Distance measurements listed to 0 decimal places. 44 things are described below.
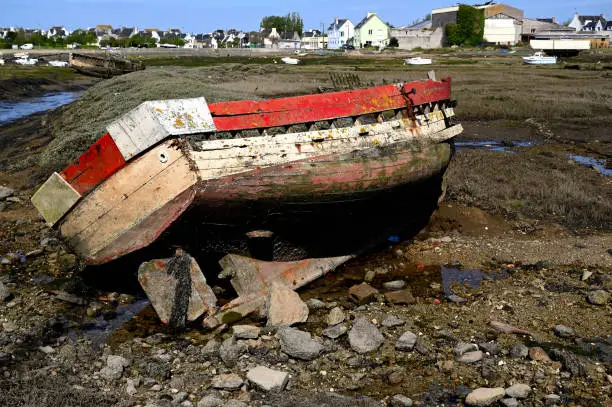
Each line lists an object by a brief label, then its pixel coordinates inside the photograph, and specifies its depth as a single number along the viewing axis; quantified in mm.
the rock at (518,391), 4637
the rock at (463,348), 5375
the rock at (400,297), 6611
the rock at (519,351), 5281
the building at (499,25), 87625
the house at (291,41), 123138
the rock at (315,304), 6496
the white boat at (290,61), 61031
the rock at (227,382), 4770
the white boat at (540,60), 50500
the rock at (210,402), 4539
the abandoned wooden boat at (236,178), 6082
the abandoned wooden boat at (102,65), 42406
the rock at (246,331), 5613
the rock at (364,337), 5457
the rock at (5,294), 6393
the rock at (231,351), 5227
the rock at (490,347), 5363
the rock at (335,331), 5680
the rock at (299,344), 5312
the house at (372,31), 103062
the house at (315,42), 122475
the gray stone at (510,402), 4523
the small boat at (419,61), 54375
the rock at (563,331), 5719
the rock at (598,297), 6371
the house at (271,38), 129625
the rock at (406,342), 5461
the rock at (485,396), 4566
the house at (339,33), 116500
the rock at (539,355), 5211
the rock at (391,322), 5914
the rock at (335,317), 5969
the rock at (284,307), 5969
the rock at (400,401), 4629
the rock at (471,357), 5227
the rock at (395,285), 7045
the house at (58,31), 162612
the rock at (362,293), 6699
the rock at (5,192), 10409
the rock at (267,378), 4762
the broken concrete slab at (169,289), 6090
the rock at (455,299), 6582
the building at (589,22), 102375
